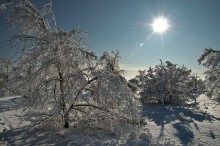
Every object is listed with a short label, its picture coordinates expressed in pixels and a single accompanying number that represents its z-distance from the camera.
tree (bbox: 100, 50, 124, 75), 15.06
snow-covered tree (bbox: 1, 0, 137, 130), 5.50
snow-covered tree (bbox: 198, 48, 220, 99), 11.23
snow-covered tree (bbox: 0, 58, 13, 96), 20.81
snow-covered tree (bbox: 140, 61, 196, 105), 14.93
